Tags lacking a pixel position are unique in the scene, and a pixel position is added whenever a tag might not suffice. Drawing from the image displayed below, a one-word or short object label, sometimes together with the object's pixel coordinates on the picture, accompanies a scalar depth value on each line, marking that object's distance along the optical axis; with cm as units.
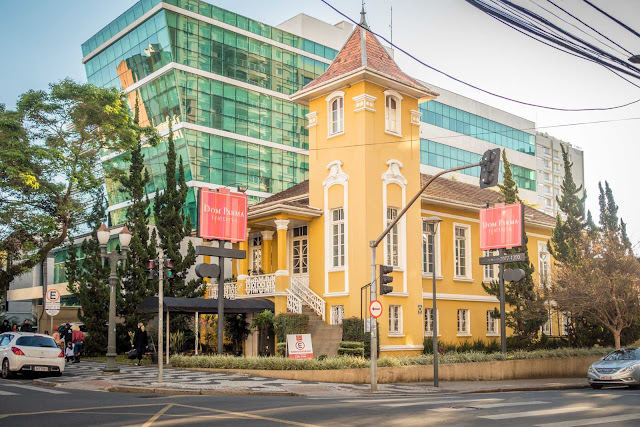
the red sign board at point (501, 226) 2772
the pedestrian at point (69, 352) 2930
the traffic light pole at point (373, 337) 2002
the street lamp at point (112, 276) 2328
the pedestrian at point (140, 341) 2809
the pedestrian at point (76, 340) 2968
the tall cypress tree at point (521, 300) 3034
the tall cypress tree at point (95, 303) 3341
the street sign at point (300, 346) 2497
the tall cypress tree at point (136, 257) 3212
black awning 2698
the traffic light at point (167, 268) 2047
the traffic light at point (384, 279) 2002
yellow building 2828
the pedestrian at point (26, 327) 3478
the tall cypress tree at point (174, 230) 3191
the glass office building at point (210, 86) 4953
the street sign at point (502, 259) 2632
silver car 2158
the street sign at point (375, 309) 1986
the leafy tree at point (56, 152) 2764
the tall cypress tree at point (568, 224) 3216
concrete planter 2288
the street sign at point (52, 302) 2475
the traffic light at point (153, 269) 2050
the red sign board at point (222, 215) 2561
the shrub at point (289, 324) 2711
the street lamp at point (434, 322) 2225
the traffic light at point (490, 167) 1731
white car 2205
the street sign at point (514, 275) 2634
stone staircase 2672
